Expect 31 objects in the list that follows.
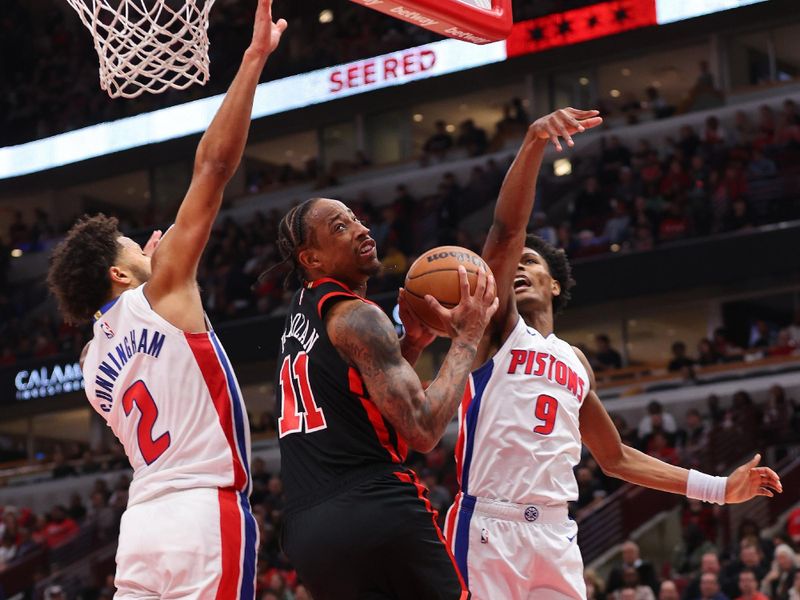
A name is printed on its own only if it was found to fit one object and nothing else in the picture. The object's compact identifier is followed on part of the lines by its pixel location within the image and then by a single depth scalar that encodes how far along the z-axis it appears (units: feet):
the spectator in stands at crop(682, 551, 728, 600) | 37.58
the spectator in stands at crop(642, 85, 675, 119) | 67.10
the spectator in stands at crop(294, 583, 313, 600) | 42.35
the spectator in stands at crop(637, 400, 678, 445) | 49.01
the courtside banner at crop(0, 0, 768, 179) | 65.77
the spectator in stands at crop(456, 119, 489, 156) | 73.31
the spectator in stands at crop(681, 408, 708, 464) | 46.85
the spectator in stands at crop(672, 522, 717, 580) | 41.55
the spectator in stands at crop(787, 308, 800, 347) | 55.01
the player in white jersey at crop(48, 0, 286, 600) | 12.64
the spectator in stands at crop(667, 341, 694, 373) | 56.49
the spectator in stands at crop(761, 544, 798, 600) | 35.17
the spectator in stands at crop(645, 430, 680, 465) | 46.37
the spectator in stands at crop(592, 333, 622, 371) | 60.34
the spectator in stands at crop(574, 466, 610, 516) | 46.03
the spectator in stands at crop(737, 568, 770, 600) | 34.81
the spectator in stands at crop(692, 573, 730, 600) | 35.88
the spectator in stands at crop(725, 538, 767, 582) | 36.86
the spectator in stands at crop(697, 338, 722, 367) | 55.88
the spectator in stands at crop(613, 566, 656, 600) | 37.70
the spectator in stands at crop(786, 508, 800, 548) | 40.36
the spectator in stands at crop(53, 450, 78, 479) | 71.07
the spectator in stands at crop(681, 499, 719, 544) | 43.24
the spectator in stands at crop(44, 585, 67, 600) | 51.85
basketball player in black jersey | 12.08
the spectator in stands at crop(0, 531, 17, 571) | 60.49
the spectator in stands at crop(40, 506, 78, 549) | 61.67
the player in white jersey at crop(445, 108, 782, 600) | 16.11
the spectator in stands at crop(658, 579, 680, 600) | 36.09
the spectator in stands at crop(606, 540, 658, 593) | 38.83
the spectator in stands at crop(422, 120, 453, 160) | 76.28
